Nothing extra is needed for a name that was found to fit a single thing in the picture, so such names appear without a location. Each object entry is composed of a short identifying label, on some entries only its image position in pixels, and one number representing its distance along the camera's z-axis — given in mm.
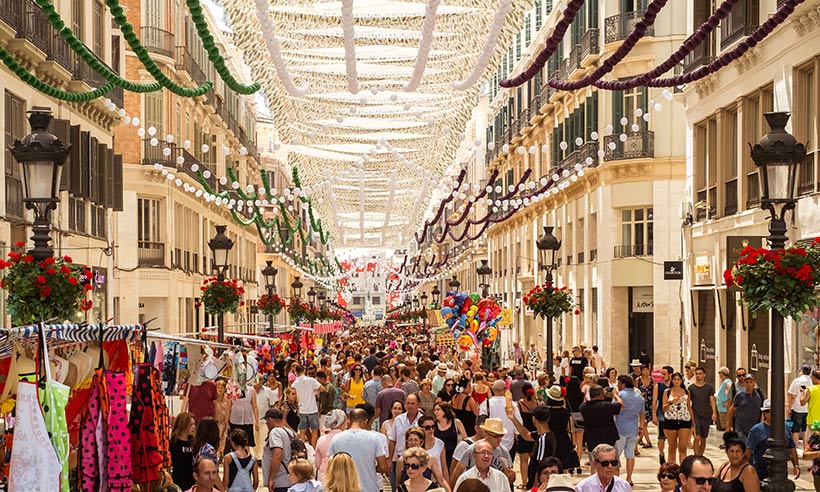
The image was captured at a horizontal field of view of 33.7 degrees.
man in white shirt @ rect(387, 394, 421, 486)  13461
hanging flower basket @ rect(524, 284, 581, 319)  25484
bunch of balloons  37375
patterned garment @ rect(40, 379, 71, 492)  8805
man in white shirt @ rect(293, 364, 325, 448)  19109
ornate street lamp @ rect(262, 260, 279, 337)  35125
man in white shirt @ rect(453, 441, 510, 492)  9992
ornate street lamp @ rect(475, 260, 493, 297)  41250
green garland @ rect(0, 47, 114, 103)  11469
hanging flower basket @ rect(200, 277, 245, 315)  24766
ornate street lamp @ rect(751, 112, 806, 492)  11273
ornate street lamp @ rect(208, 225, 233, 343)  23188
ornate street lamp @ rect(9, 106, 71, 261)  12008
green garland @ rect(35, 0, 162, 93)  10672
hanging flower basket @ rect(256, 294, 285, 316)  37781
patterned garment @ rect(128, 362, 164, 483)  9961
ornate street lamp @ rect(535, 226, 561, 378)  24375
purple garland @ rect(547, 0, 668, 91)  10172
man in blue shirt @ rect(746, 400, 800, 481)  14398
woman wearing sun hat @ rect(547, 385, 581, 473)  15320
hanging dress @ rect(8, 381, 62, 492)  8555
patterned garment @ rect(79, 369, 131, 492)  9523
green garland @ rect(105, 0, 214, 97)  10662
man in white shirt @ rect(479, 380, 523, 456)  15555
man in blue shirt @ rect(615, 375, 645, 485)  17000
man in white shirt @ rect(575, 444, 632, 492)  9453
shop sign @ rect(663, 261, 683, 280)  30531
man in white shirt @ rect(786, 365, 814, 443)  18891
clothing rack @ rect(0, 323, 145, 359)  9602
